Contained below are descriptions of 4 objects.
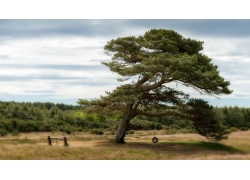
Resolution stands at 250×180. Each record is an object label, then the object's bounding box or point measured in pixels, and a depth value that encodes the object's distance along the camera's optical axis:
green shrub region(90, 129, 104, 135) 48.80
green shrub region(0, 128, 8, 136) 43.35
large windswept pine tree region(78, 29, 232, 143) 27.20
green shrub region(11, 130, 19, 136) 43.61
